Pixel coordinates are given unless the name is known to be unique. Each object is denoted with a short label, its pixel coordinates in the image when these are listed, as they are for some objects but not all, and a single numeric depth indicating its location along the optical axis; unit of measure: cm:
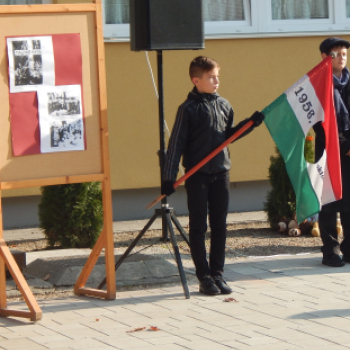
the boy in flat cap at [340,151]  1100
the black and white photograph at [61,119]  922
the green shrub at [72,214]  1293
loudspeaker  1018
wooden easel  901
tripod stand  986
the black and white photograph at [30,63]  901
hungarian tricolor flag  1005
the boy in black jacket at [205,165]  962
